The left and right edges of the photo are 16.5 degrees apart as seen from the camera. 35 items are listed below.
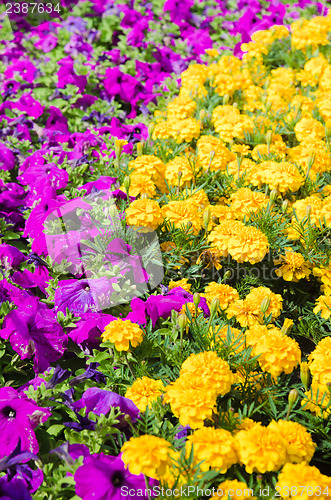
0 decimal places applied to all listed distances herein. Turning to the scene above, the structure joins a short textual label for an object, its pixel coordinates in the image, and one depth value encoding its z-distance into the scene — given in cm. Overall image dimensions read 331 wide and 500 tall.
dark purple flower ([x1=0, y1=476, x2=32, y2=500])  110
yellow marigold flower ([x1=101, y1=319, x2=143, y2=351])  120
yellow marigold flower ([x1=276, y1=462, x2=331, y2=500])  106
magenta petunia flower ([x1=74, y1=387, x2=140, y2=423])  117
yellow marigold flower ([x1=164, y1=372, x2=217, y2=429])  112
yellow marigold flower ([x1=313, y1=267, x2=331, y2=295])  135
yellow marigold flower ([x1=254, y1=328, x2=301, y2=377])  118
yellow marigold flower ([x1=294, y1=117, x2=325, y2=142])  153
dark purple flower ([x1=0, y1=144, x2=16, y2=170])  151
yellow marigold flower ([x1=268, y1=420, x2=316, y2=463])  111
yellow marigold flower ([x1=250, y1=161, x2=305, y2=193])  139
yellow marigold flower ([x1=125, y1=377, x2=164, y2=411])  118
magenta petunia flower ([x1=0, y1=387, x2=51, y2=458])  114
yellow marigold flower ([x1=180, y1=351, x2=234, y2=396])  114
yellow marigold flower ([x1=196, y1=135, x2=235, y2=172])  146
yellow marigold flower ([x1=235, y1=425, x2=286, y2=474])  108
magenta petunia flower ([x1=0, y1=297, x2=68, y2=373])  122
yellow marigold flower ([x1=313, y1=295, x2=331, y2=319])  131
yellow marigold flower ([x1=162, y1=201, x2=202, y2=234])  135
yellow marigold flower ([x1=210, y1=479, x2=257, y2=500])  108
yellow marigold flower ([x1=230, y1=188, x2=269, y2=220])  139
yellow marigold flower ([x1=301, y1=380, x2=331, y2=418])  118
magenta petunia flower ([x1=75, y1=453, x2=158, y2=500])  109
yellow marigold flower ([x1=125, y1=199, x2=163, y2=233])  132
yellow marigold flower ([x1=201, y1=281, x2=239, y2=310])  129
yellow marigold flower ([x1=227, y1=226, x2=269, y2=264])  131
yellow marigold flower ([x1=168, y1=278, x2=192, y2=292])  132
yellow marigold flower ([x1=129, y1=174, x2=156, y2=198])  140
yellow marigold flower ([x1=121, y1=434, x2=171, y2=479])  106
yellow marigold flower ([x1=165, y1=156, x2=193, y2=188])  143
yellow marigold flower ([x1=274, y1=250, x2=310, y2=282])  135
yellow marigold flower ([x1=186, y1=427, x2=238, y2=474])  109
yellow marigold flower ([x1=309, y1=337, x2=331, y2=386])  119
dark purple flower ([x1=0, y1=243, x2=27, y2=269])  134
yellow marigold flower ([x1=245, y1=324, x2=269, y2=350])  122
